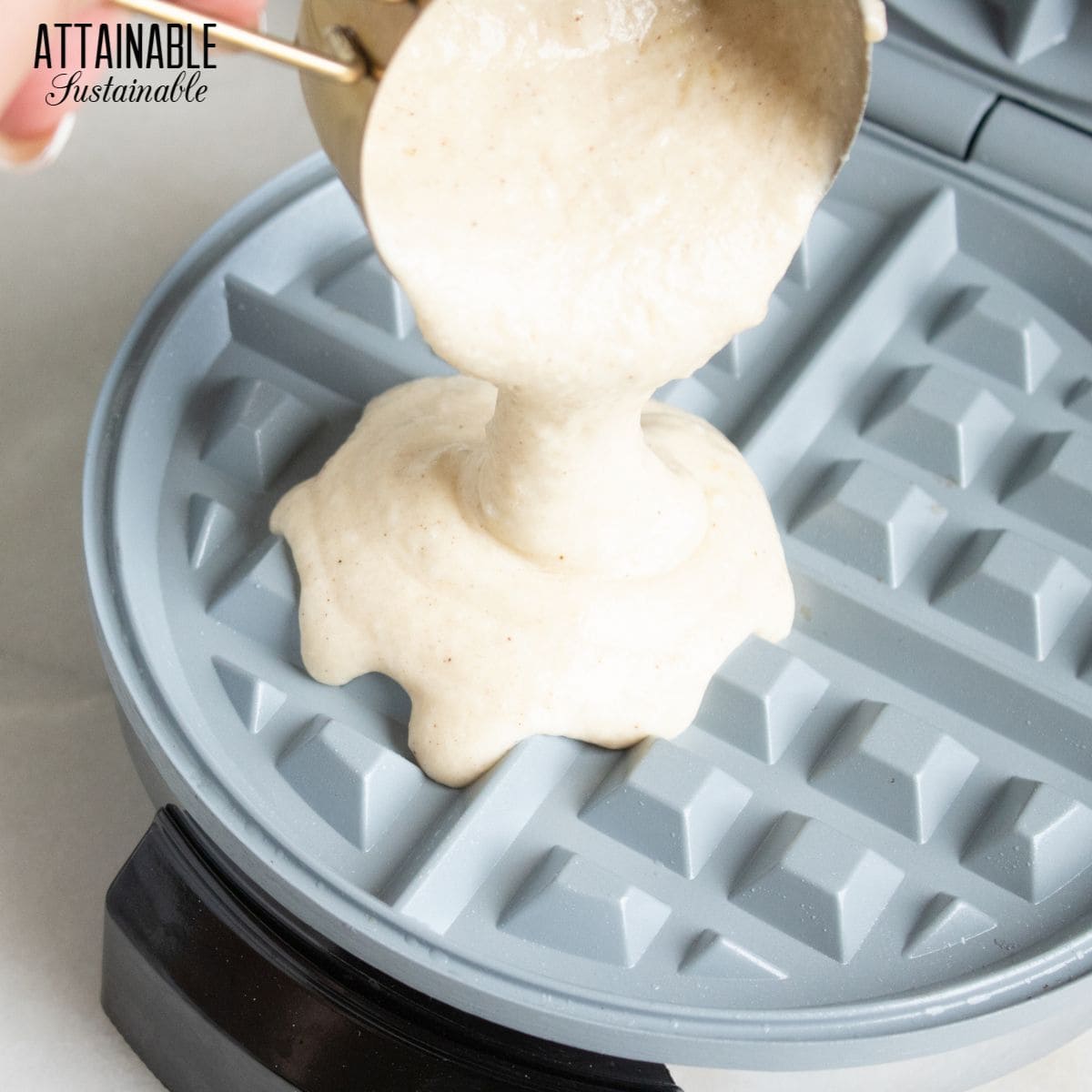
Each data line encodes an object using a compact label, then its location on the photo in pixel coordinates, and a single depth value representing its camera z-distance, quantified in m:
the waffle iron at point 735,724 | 0.78
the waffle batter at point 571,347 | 0.74
